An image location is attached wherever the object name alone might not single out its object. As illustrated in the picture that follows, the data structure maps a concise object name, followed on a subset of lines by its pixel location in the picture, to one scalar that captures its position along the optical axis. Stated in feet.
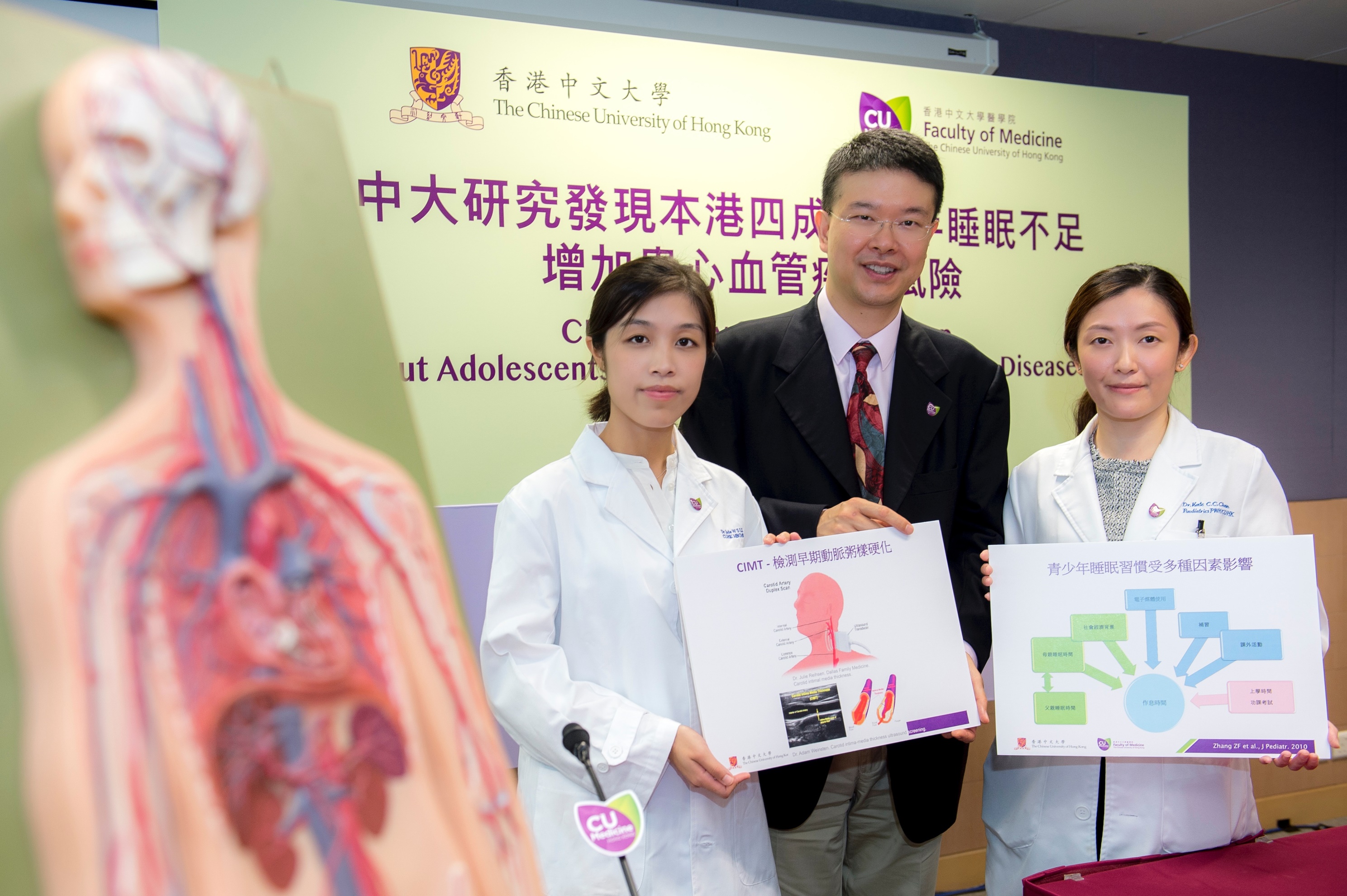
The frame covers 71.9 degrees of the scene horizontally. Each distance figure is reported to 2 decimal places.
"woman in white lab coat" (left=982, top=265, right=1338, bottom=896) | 5.72
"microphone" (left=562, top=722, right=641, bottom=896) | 3.70
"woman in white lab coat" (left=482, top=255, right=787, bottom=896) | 4.67
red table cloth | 4.86
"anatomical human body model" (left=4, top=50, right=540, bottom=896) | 2.19
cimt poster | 4.90
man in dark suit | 6.07
